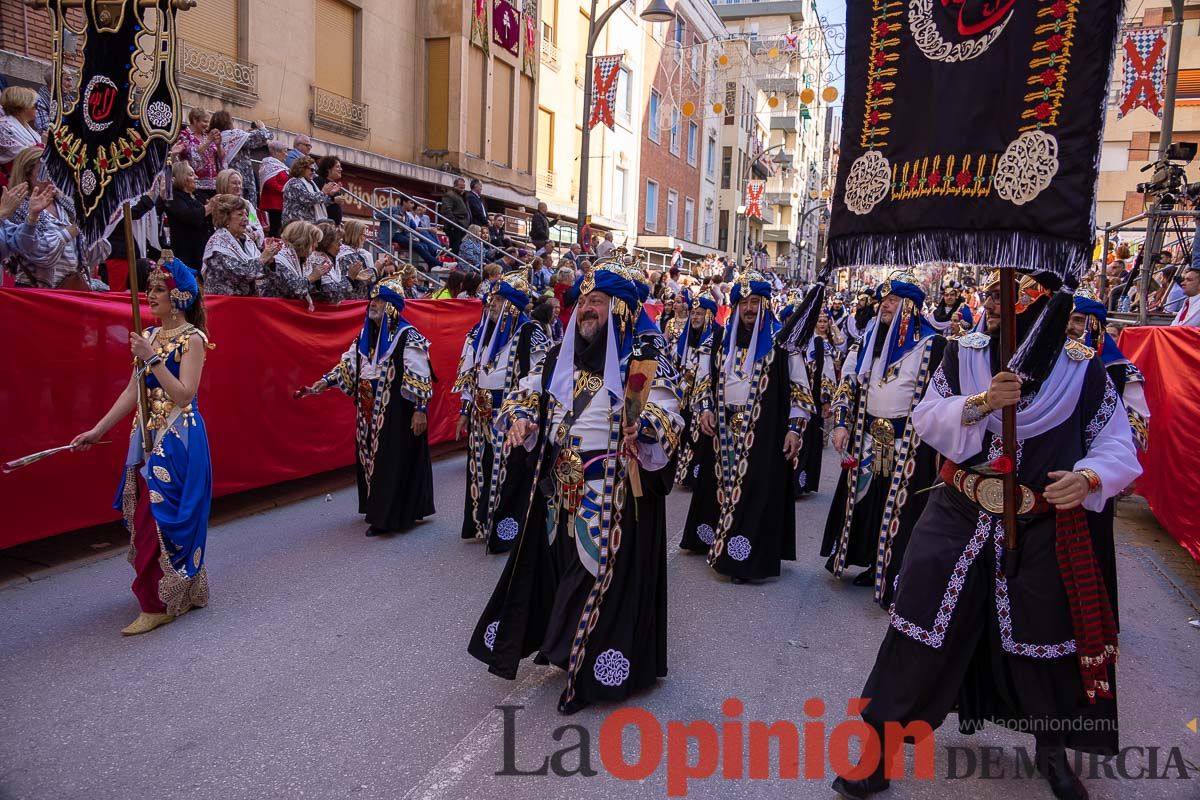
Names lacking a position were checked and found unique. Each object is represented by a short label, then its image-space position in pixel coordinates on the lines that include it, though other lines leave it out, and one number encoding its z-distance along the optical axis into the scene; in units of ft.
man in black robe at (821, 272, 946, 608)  17.67
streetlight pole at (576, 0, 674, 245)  46.70
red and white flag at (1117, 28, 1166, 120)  49.65
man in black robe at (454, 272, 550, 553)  21.62
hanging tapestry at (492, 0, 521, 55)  64.59
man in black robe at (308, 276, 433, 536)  22.16
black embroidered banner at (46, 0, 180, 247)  13.64
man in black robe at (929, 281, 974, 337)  22.33
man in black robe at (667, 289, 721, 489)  22.38
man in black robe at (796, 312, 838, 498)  28.14
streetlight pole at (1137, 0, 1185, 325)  34.33
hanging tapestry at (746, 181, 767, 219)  108.58
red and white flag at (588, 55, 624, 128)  61.72
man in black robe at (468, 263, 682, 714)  13.00
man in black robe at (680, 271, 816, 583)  19.67
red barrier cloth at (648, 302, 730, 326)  45.64
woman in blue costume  15.07
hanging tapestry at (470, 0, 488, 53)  60.64
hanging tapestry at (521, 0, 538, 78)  70.33
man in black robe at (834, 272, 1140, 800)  9.96
